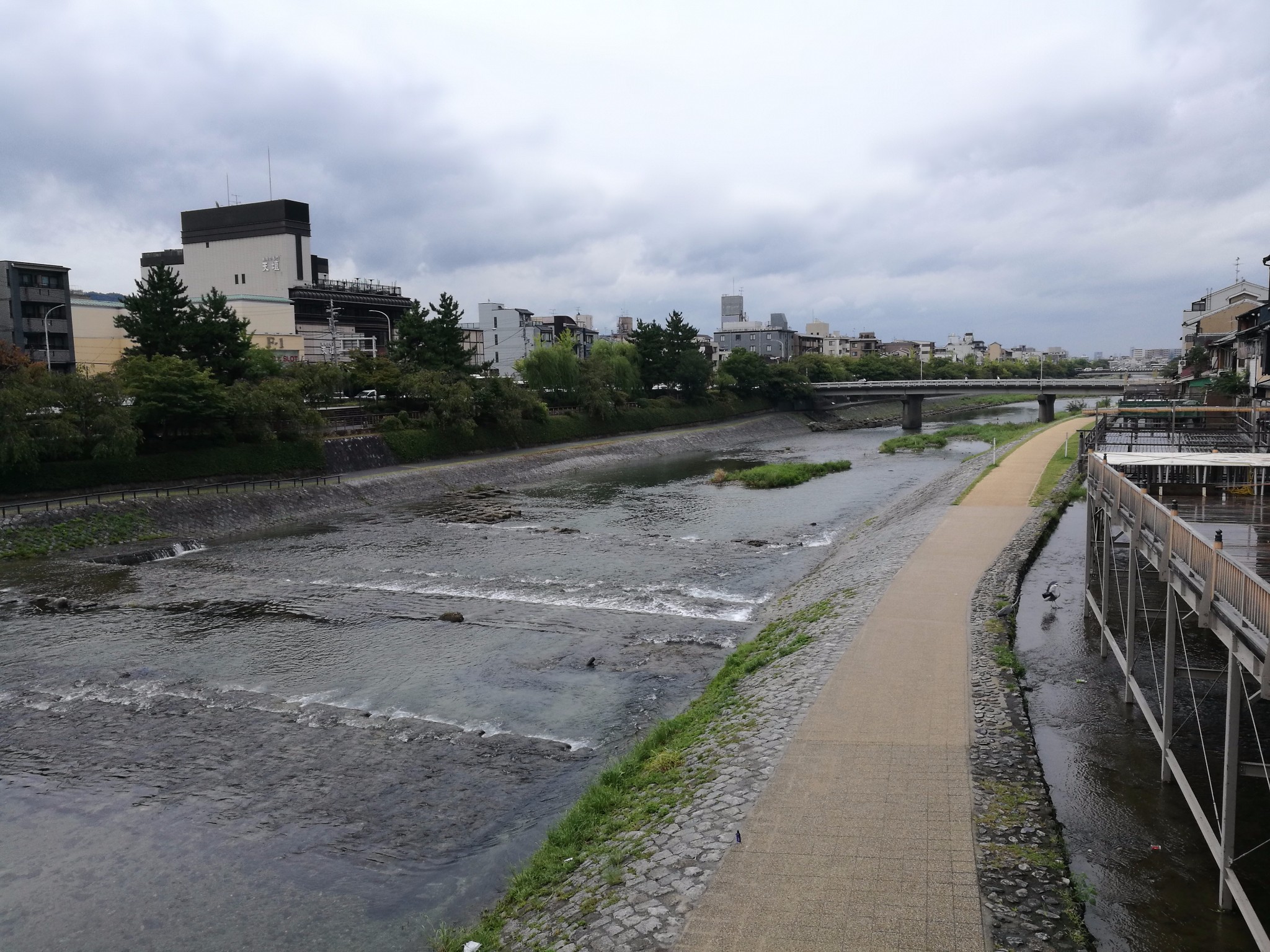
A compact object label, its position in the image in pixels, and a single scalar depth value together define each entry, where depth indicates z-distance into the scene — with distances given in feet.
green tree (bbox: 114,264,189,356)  167.43
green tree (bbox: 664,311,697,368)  293.64
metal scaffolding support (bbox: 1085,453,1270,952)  28.40
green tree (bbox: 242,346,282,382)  180.75
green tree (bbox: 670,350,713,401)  289.74
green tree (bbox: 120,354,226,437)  139.44
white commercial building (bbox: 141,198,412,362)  302.04
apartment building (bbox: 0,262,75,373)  206.39
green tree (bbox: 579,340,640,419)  242.78
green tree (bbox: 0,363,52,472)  113.29
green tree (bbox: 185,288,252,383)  168.14
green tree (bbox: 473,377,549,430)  202.80
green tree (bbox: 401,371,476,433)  191.01
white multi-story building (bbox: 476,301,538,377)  391.86
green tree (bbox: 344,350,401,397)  195.93
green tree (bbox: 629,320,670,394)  290.35
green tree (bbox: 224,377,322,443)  150.30
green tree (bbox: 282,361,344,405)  181.37
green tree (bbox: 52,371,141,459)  123.24
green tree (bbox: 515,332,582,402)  243.60
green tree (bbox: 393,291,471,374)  214.48
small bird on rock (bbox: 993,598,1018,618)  62.64
